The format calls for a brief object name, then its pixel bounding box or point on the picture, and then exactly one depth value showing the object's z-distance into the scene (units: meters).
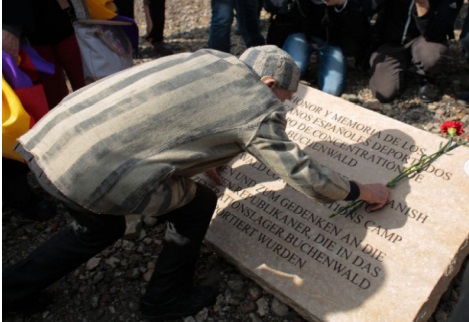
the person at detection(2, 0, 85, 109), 2.57
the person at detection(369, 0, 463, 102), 3.86
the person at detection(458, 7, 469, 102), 3.97
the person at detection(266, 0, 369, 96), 4.14
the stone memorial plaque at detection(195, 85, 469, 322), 2.30
